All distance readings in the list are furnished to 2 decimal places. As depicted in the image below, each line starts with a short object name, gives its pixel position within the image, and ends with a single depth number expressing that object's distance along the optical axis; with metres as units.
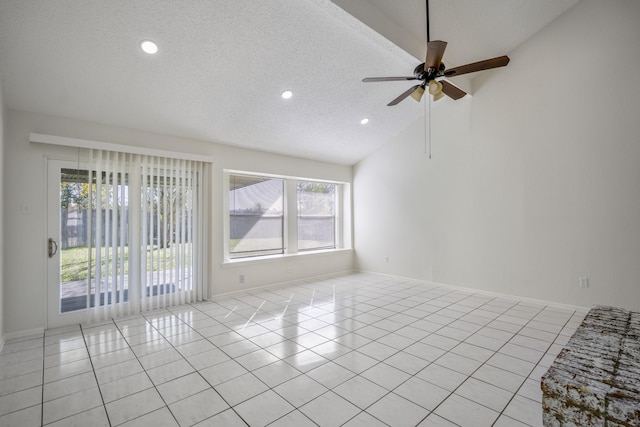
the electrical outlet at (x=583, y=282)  3.90
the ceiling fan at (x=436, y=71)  2.57
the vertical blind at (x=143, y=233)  3.78
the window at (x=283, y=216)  5.39
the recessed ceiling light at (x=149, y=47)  2.81
